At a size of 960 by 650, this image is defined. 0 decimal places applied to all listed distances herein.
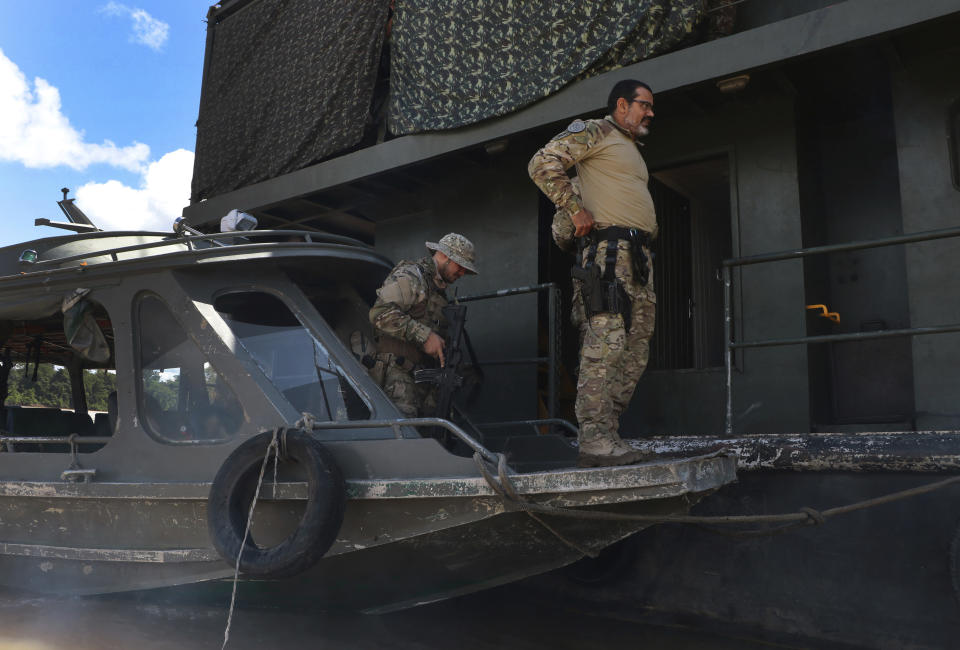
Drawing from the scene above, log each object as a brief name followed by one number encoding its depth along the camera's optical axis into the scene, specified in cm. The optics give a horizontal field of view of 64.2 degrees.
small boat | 342
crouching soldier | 460
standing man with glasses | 362
